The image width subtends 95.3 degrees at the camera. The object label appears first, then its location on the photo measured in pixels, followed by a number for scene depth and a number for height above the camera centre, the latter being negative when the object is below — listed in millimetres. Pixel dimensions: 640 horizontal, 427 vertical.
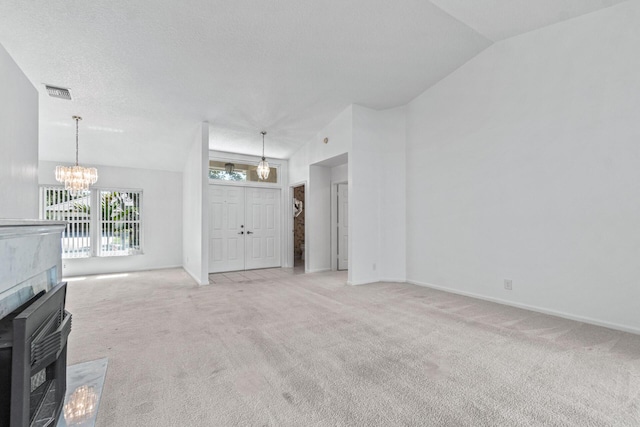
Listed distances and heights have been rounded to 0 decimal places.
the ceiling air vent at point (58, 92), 3903 +1761
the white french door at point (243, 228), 6711 -218
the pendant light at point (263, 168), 5676 +982
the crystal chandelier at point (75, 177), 4980 +759
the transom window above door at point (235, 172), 6766 +1126
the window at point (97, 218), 6219 +49
